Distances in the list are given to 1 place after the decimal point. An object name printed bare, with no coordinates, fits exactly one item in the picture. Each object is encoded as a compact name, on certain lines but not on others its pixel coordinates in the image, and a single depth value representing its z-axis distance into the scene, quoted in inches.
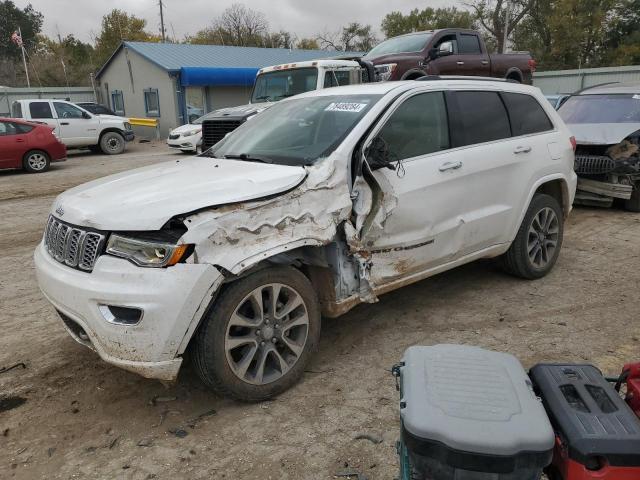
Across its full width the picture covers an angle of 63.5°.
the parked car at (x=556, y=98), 478.9
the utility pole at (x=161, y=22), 2110.0
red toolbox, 58.0
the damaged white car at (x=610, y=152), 293.1
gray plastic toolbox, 56.4
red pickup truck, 410.0
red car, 519.2
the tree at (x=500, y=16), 1610.5
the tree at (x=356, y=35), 2252.5
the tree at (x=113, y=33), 1998.9
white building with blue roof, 954.1
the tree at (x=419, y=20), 2037.5
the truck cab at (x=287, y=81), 385.1
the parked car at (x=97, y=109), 884.0
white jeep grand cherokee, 106.3
